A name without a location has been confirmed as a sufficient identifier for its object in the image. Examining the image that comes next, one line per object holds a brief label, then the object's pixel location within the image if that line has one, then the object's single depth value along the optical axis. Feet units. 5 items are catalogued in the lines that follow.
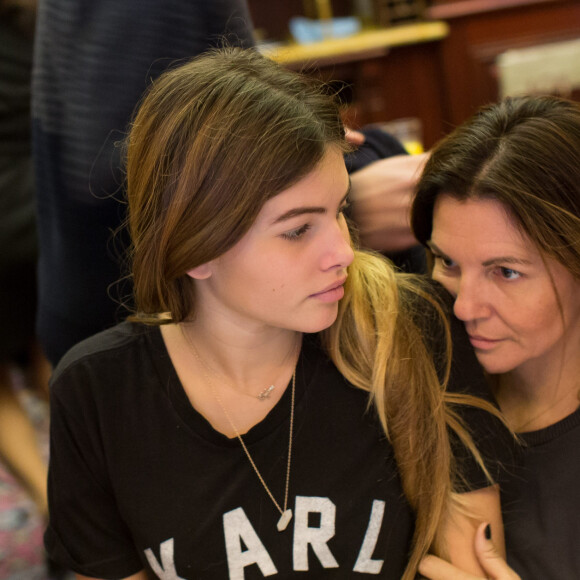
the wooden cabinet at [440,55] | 12.94
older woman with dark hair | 4.19
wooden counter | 12.93
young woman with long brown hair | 4.09
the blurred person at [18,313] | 5.39
